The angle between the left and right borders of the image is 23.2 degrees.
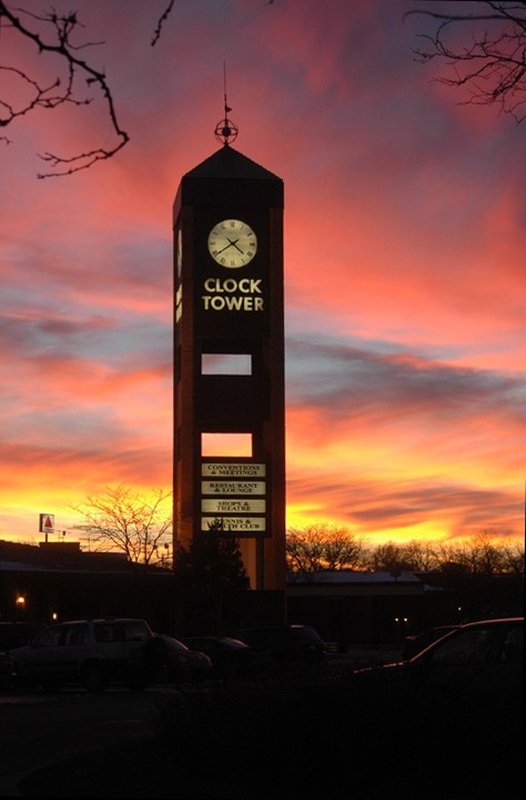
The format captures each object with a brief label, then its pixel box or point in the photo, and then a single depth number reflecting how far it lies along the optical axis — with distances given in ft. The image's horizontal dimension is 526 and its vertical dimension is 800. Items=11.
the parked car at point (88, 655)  105.70
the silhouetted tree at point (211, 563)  220.43
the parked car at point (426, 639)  98.80
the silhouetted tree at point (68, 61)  23.71
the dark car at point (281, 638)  136.77
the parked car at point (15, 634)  132.05
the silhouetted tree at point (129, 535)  259.80
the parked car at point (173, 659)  106.63
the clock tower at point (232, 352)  260.21
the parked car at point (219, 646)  113.82
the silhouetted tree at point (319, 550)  482.69
